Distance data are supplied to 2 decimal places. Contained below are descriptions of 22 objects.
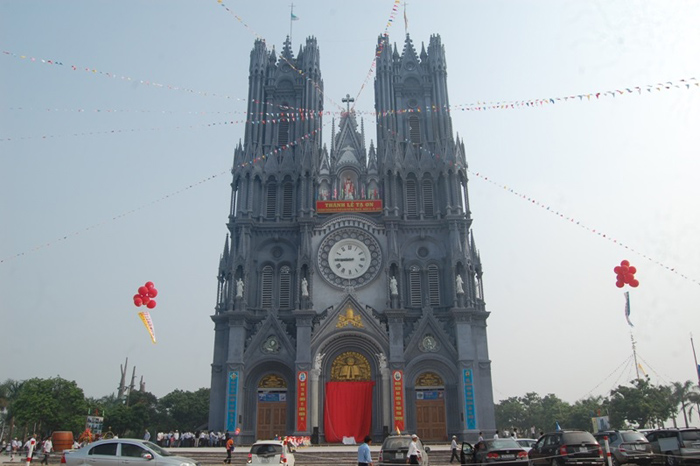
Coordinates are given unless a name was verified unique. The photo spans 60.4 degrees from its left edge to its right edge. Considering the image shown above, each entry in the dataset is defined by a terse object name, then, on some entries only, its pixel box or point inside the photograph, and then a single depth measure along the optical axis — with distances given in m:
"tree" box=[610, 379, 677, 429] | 58.56
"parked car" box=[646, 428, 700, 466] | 17.92
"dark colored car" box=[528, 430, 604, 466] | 16.41
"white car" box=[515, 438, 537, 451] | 22.84
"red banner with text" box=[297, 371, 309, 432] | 37.78
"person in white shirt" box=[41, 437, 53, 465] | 27.10
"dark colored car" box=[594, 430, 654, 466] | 18.88
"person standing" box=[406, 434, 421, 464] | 16.52
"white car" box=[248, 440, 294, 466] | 18.38
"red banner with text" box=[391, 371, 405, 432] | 37.69
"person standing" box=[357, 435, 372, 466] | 16.03
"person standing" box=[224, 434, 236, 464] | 27.11
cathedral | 39.00
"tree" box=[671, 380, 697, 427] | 66.62
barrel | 32.36
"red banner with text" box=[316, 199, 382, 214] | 44.38
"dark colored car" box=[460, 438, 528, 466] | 17.41
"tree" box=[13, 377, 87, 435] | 53.16
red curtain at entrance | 38.62
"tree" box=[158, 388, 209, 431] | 75.00
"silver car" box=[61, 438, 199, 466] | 15.19
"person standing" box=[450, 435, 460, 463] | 24.80
